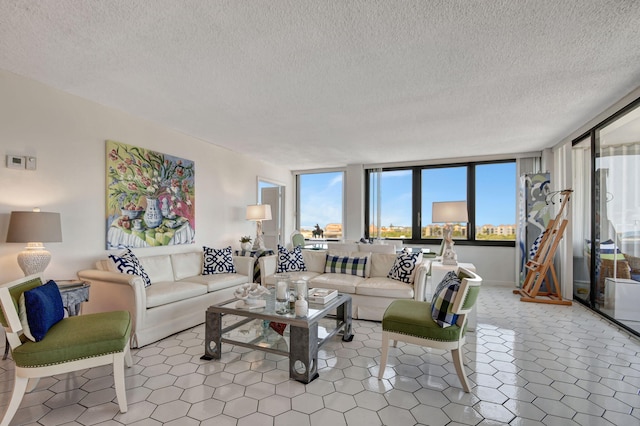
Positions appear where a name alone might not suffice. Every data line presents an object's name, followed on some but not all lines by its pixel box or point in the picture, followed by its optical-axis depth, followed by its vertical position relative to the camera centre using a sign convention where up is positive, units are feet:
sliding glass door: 11.03 -0.20
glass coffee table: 7.76 -3.45
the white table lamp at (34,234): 8.60 -0.60
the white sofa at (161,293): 9.76 -2.81
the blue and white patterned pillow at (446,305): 7.32 -2.19
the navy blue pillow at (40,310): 6.17 -1.95
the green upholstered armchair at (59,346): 5.96 -2.62
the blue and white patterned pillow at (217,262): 14.44 -2.30
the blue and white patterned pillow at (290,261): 14.80 -2.29
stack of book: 9.67 -2.62
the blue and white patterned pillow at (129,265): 10.75 -1.81
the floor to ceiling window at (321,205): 24.79 +0.53
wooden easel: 15.16 -2.73
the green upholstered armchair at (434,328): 7.23 -2.75
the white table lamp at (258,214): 18.20 -0.13
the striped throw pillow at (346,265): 13.98 -2.38
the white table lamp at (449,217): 12.36 -0.22
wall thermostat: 9.22 +1.47
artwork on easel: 17.30 +0.02
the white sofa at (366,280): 11.94 -2.80
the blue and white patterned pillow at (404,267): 12.72 -2.24
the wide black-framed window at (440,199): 20.22 +0.87
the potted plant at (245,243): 17.31 -1.70
